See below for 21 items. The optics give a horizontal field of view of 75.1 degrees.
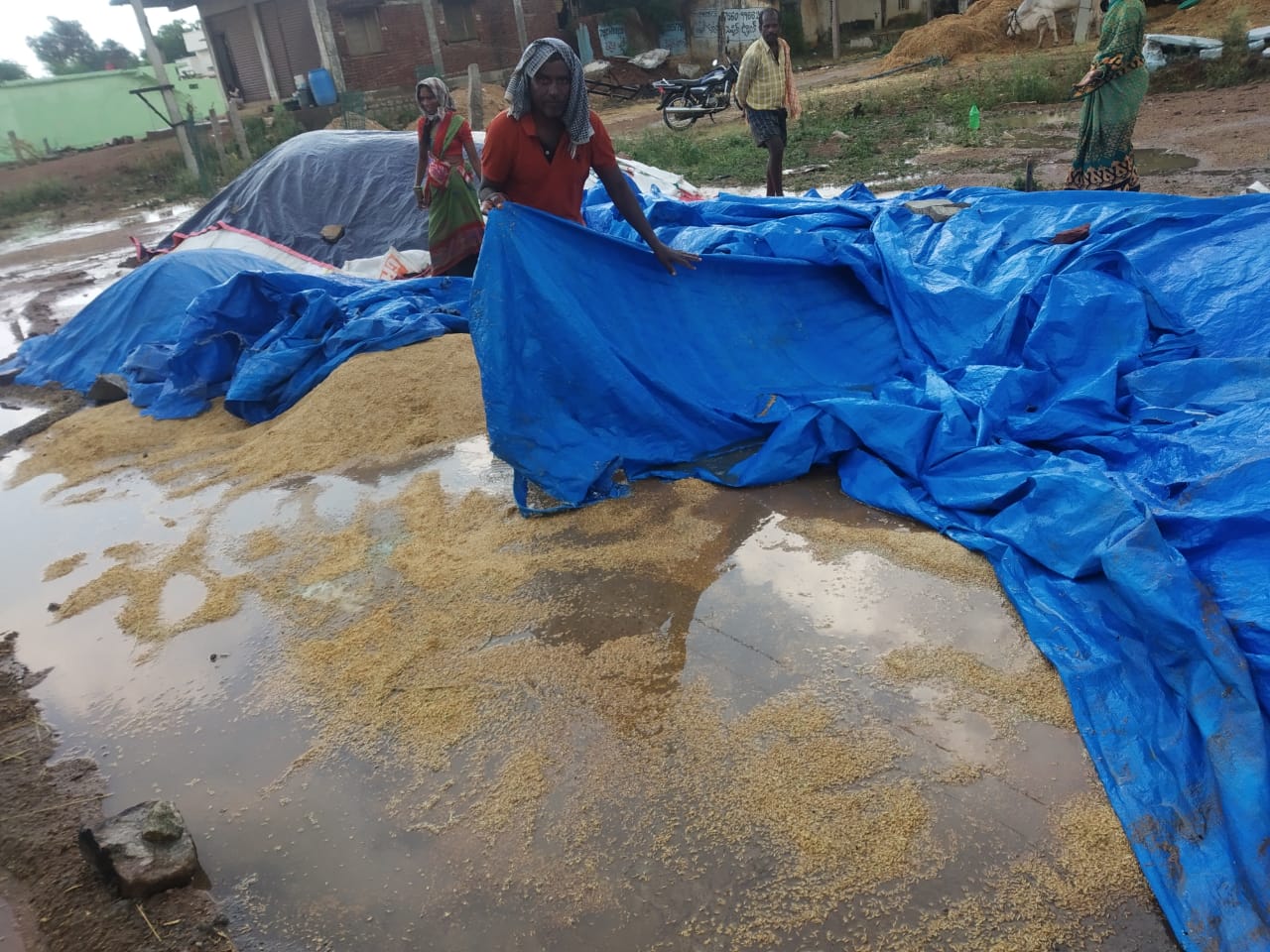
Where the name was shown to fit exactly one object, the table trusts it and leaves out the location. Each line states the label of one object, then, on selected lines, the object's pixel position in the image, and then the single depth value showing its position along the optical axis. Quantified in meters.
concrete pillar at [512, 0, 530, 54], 20.94
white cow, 16.75
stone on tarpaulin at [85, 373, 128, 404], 5.20
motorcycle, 14.76
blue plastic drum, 18.83
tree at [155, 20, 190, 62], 35.81
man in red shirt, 3.07
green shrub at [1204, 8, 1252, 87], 10.34
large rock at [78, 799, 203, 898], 1.83
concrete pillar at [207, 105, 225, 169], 15.44
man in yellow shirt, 6.23
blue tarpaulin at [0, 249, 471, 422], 4.71
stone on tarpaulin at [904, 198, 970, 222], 4.46
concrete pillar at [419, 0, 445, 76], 19.47
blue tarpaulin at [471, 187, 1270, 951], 1.84
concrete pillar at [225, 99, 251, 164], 15.61
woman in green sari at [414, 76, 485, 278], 5.30
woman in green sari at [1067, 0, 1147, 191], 4.49
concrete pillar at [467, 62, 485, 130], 7.29
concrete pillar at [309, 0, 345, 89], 18.88
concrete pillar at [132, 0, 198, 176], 14.73
